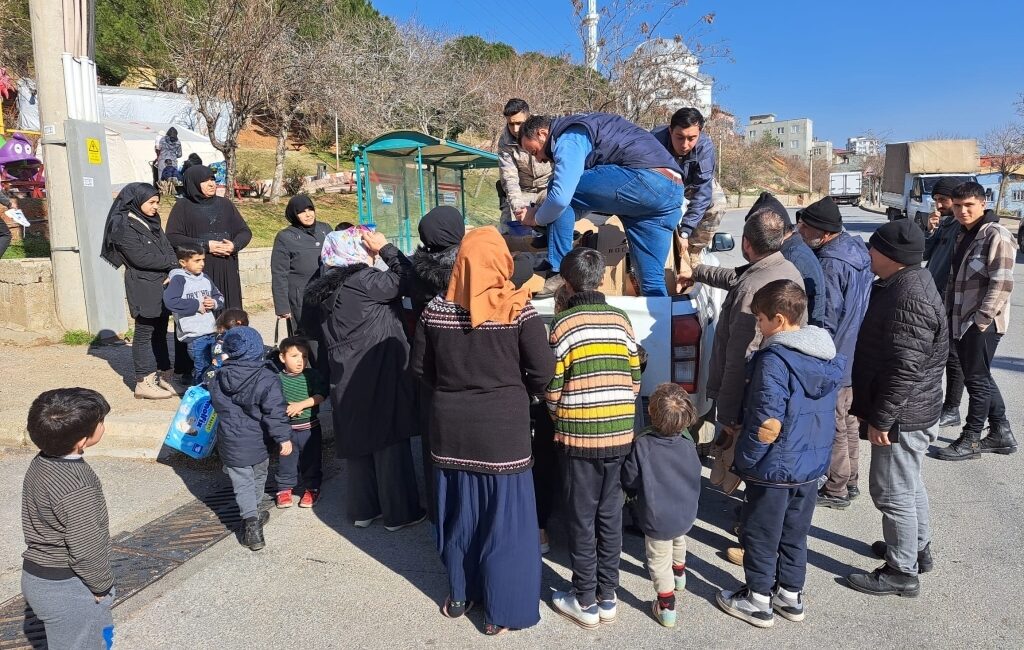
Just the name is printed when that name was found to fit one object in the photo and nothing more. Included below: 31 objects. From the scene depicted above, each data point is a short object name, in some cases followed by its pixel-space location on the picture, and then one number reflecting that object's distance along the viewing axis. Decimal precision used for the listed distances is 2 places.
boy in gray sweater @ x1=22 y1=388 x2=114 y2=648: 2.40
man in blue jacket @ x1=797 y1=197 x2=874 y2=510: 3.79
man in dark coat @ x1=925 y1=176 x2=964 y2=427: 5.25
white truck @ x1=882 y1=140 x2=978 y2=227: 25.69
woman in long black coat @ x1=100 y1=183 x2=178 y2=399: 5.77
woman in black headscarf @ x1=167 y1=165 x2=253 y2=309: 6.12
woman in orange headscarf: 2.85
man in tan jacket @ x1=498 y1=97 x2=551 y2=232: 5.26
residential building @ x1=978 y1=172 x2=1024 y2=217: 27.72
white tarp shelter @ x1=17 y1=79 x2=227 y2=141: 24.62
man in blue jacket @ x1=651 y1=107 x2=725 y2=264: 4.85
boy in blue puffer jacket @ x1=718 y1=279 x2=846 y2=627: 2.88
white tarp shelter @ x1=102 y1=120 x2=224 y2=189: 17.08
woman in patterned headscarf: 3.85
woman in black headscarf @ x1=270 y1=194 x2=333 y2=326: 6.05
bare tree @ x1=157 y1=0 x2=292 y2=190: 13.64
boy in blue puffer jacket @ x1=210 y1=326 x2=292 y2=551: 3.84
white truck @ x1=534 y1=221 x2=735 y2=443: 3.74
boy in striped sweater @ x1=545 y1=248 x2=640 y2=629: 2.99
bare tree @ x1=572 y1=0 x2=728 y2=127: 17.70
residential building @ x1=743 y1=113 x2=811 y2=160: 123.25
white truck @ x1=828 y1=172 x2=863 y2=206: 55.38
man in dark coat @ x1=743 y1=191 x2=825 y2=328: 3.67
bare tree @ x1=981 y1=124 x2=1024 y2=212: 35.22
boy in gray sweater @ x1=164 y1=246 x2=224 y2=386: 5.27
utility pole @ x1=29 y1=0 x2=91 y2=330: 7.32
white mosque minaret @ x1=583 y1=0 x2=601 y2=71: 17.57
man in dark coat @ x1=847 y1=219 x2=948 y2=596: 3.14
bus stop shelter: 13.01
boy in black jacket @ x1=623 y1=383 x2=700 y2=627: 3.04
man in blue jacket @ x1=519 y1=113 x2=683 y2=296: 4.11
